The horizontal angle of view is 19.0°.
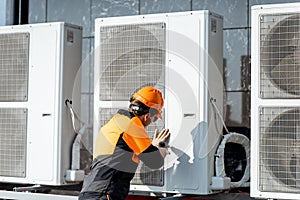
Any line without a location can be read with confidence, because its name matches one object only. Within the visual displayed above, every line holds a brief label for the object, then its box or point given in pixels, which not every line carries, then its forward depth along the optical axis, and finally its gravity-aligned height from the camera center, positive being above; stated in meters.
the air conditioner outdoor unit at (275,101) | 5.52 +0.17
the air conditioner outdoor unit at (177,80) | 6.03 +0.33
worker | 5.94 -0.14
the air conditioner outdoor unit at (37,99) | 6.74 +0.21
